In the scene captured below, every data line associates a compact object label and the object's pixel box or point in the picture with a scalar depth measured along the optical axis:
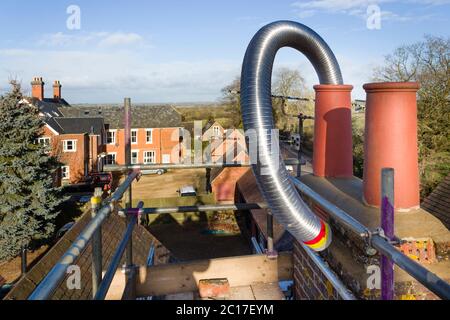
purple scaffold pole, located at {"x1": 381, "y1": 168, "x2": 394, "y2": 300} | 1.91
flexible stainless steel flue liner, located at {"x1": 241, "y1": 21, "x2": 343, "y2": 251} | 2.45
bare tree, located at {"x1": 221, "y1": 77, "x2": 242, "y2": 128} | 43.25
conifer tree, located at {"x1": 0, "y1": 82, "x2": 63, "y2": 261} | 19.58
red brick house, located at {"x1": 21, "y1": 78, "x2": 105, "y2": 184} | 32.59
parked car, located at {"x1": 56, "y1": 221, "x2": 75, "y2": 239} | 21.56
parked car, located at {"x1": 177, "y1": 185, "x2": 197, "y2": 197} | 27.72
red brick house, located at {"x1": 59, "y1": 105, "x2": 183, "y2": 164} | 39.03
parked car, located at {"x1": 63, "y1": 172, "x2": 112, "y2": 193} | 30.55
